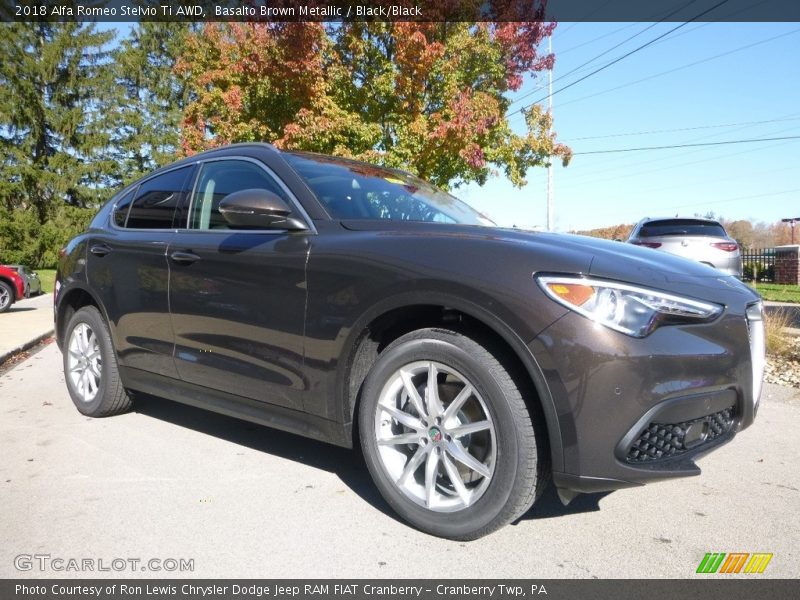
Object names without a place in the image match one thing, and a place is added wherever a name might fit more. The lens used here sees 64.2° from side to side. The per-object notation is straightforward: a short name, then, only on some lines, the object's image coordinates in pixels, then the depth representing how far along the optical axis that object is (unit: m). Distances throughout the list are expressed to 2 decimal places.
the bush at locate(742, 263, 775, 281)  21.25
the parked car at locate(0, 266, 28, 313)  13.78
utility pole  32.41
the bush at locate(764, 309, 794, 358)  6.41
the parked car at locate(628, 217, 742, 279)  8.99
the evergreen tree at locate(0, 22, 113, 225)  32.88
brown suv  2.26
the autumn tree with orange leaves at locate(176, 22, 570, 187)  11.74
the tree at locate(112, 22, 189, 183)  36.62
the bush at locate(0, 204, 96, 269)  30.14
